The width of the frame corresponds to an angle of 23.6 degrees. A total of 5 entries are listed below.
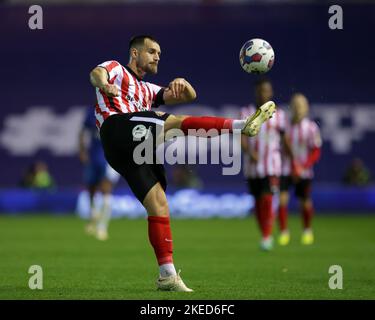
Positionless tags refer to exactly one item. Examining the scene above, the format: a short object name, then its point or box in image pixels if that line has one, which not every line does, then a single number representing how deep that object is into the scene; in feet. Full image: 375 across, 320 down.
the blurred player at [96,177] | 54.19
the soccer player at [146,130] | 26.99
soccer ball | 29.55
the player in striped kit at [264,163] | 46.37
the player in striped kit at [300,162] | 51.60
